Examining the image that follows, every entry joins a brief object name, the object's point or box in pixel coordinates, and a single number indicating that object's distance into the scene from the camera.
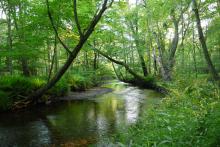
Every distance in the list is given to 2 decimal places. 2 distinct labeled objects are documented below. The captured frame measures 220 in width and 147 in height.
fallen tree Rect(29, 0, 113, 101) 8.62
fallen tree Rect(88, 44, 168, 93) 17.16
